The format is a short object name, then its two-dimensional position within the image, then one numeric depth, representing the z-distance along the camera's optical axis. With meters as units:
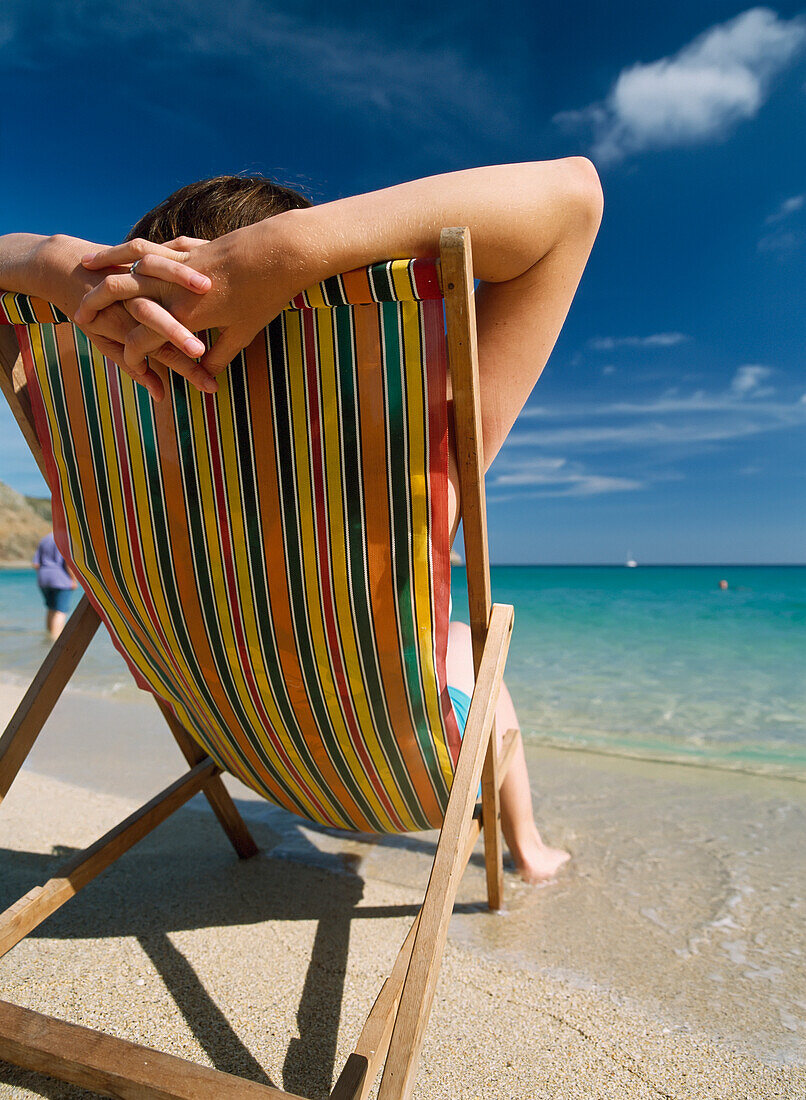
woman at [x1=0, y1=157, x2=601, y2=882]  0.91
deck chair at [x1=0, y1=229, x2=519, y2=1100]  0.97
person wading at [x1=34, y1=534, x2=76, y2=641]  8.60
